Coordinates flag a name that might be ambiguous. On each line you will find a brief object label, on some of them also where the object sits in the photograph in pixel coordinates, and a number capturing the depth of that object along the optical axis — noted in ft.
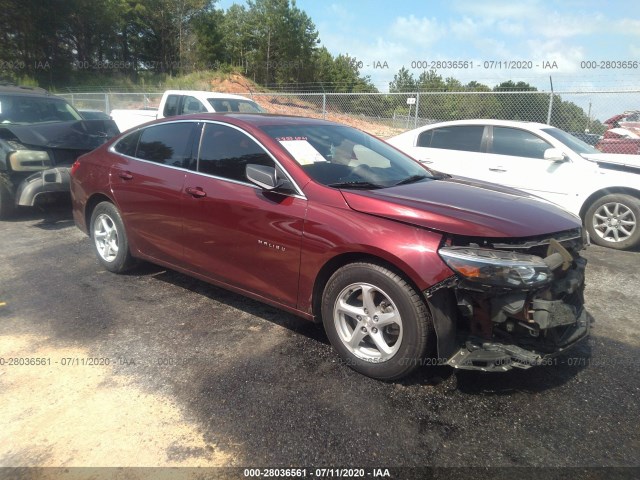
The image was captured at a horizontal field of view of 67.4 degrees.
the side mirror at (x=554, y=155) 21.01
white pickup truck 34.23
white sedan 20.38
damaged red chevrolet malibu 8.87
